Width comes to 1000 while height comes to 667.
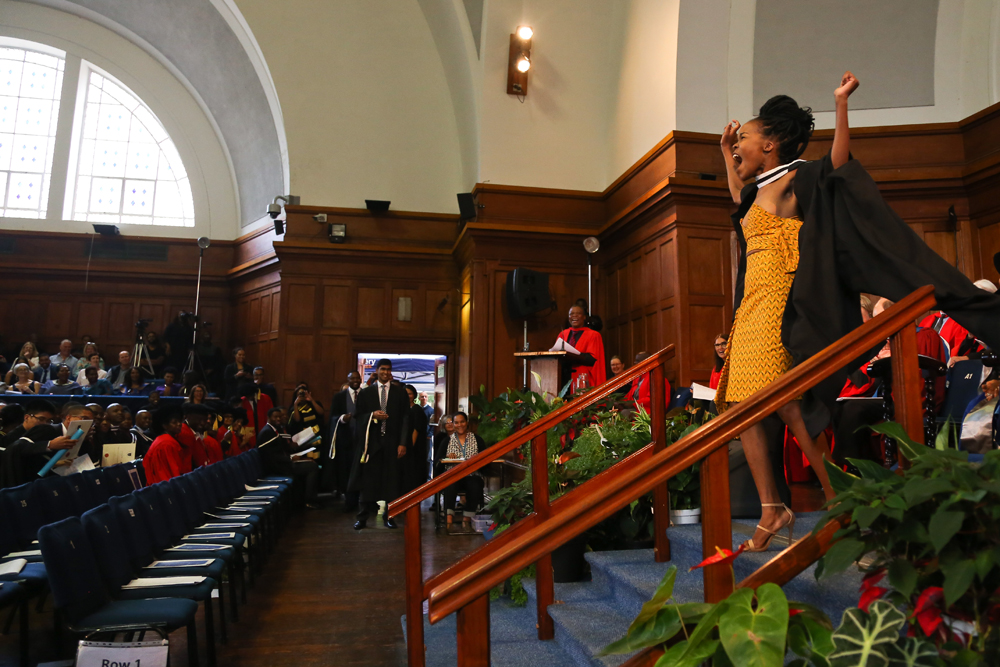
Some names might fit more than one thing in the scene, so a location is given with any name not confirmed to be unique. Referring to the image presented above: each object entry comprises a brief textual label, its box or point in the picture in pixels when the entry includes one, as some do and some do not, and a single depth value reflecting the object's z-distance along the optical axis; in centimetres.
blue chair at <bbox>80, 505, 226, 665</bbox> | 303
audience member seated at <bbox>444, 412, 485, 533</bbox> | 724
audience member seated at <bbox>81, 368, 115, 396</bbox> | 942
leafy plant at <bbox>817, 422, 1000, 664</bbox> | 124
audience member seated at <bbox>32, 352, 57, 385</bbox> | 1035
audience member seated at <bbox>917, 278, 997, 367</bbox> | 374
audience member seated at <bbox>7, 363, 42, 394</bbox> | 883
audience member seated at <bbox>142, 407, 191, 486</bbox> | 531
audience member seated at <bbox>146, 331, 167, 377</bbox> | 1123
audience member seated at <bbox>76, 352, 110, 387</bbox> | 1031
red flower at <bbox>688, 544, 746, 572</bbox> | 154
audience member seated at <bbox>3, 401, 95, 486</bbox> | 462
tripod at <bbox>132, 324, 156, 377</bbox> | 1104
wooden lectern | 623
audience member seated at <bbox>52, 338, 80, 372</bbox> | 1095
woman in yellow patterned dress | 212
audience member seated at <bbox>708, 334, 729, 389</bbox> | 533
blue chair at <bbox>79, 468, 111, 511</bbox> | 432
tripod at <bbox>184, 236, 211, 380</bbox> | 1090
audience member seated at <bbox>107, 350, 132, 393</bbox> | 1048
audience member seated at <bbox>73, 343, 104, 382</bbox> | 1089
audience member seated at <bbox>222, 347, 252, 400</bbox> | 1022
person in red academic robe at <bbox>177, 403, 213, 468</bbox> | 609
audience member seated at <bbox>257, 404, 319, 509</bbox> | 786
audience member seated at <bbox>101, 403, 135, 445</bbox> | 595
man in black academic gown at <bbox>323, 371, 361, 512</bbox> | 873
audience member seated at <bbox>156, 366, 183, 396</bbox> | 927
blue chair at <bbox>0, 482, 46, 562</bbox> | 360
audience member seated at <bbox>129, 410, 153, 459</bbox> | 630
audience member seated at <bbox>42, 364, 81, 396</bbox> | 951
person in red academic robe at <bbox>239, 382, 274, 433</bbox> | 896
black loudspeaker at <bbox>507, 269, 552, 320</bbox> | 875
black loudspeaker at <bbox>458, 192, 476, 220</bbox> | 915
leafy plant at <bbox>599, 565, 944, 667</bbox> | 127
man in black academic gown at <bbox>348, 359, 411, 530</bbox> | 699
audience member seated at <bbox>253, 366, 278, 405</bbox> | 991
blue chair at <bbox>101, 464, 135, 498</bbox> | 464
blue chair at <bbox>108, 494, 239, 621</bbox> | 337
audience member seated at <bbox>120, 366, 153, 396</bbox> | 972
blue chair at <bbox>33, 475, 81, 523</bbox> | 388
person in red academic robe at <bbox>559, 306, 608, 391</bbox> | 674
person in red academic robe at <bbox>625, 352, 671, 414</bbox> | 541
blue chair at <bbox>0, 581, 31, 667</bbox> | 284
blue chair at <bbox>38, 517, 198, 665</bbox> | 265
